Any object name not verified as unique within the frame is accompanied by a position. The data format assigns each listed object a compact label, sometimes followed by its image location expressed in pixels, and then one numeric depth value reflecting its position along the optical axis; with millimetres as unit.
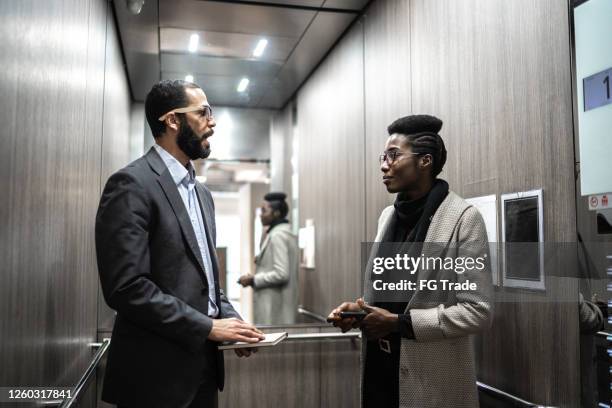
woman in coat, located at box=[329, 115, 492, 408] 1894
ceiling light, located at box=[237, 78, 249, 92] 3164
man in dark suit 1643
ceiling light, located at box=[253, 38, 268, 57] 3275
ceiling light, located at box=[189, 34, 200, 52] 3084
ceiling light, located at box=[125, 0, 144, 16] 2949
